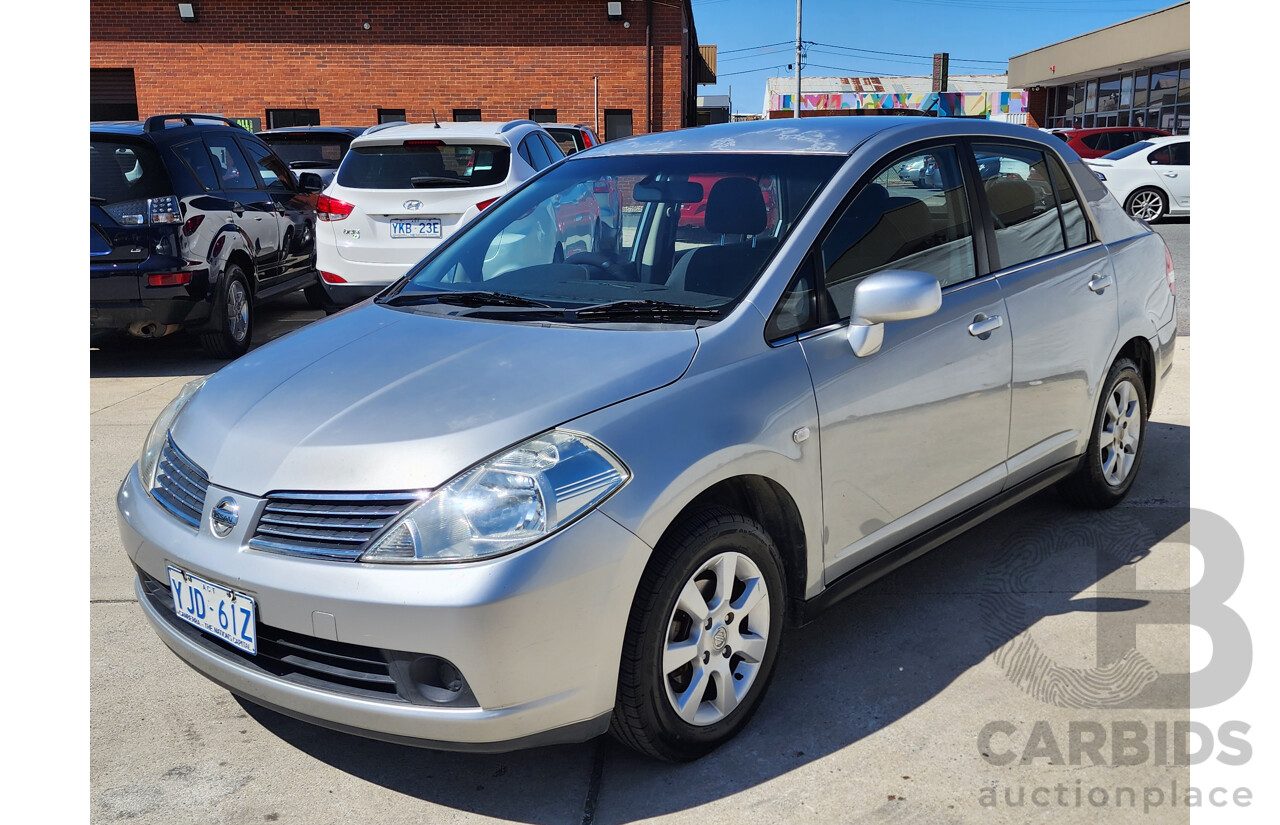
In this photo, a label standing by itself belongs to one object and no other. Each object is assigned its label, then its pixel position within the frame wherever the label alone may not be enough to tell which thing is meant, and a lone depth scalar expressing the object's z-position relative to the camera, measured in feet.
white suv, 27.04
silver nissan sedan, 8.07
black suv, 24.64
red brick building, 78.07
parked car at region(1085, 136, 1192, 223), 60.80
